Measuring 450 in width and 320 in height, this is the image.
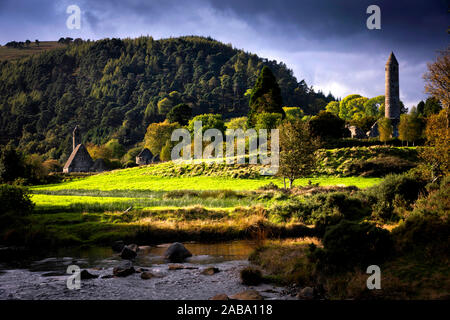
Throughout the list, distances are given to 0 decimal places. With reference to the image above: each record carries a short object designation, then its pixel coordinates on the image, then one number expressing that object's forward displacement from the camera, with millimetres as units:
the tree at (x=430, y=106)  95181
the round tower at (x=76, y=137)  125425
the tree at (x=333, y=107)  152250
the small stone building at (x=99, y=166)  97062
